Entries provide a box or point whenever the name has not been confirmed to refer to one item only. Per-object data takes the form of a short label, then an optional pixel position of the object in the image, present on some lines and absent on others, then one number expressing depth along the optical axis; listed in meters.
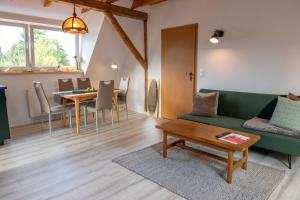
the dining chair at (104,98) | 3.97
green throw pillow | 2.70
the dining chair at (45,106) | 3.76
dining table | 3.86
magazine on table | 2.33
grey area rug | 2.12
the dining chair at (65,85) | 4.68
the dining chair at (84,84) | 4.92
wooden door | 4.38
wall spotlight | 3.73
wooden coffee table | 2.27
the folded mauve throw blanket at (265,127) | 2.66
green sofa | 2.62
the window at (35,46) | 4.28
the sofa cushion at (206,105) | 3.59
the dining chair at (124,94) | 4.83
